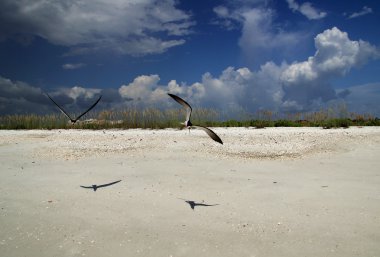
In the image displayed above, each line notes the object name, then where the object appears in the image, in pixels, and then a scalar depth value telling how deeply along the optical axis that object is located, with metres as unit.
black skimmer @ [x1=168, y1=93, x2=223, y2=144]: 5.53
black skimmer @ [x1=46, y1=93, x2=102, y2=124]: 8.21
